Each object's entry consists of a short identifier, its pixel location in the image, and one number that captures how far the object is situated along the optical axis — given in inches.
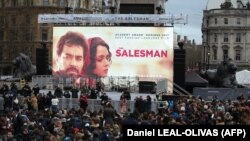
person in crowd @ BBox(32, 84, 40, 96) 1311.9
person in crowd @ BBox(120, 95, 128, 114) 1176.1
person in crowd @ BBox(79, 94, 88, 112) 1135.6
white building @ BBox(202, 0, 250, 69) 4763.8
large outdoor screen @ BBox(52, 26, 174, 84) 1787.6
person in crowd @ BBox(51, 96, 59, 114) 1079.6
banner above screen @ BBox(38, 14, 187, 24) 1814.7
